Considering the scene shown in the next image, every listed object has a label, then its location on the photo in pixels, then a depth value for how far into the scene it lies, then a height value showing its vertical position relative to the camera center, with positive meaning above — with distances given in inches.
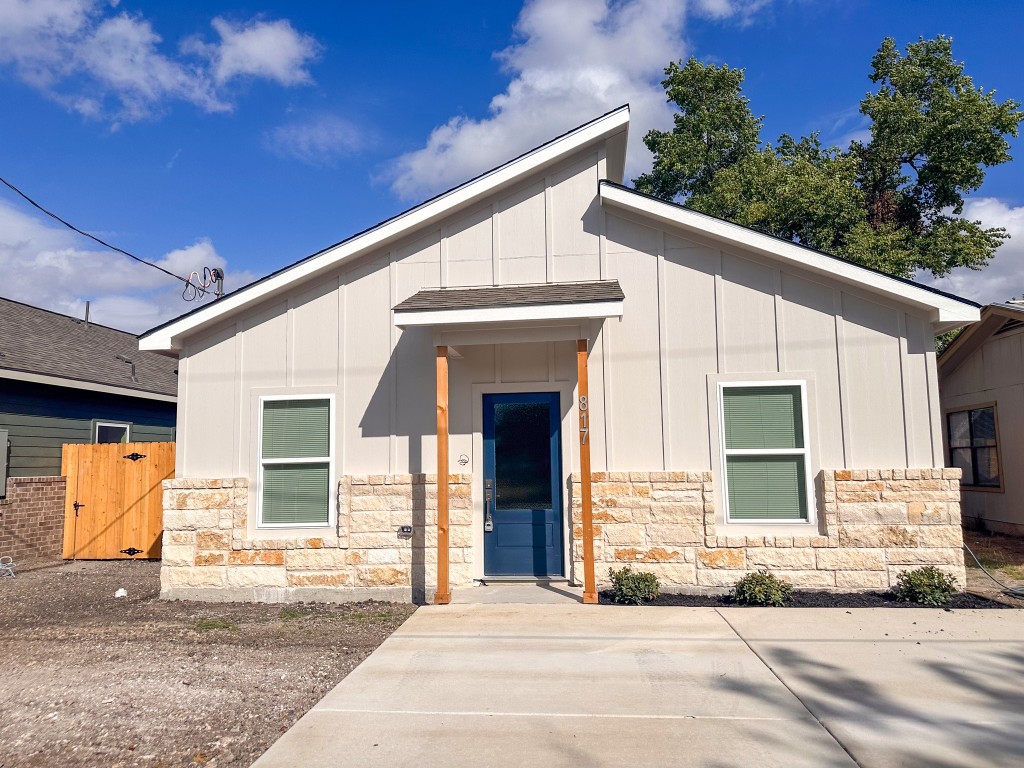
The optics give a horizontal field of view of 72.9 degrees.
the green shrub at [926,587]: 277.4 -53.8
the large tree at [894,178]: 699.4 +305.4
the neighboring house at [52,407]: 456.1 +45.1
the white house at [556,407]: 295.0 +23.7
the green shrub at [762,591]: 283.6 -55.0
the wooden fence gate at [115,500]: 480.1 -23.5
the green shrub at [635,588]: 289.1 -54.0
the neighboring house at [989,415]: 450.9 +26.9
